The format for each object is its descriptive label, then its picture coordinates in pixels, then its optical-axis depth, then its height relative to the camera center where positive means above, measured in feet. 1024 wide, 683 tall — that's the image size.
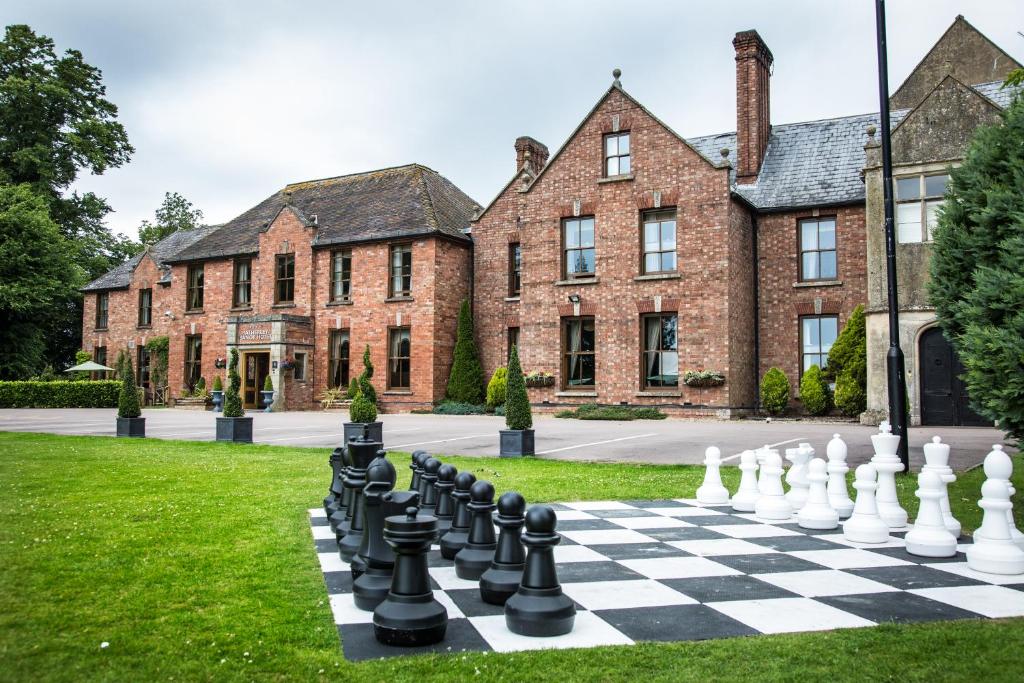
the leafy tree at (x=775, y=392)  69.36 -0.88
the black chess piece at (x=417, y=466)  17.08 -1.88
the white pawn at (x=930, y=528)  14.57 -2.78
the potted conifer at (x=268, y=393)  85.97 -1.17
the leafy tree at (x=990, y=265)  16.69 +2.81
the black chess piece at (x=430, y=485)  16.01 -2.16
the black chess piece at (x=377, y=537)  11.32 -2.40
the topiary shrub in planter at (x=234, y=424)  43.17 -2.32
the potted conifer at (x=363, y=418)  37.24 -1.77
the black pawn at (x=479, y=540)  13.00 -2.71
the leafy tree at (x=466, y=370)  81.35 +1.30
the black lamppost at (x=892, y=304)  28.45 +2.93
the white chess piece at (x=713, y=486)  21.33 -2.88
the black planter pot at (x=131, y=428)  46.29 -2.70
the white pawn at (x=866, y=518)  16.01 -2.83
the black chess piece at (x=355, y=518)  13.78 -2.45
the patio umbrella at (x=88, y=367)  106.42 +2.13
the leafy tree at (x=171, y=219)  172.86 +37.81
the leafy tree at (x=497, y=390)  77.61 -0.77
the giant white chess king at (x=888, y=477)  16.79 -2.13
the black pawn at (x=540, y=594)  10.21 -2.88
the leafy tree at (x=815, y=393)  67.15 -0.94
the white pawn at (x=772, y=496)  18.74 -2.79
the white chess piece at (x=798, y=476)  19.36 -2.36
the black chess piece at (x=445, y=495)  15.47 -2.26
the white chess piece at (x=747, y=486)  20.06 -2.73
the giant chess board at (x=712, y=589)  10.49 -3.32
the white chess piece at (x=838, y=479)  18.06 -2.35
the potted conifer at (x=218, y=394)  89.20 -1.33
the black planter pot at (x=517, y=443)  35.88 -2.82
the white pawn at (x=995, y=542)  13.21 -2.79
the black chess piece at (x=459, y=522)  14.28 -2.64
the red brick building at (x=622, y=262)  69.72 +12.09
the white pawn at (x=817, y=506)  17.53 -2.81
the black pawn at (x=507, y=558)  11.53 -2.68
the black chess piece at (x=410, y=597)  9.80 -2.81
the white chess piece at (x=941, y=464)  15.38 -1.64
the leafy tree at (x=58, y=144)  122.42 +39.75
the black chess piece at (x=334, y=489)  17.16 -2.48
